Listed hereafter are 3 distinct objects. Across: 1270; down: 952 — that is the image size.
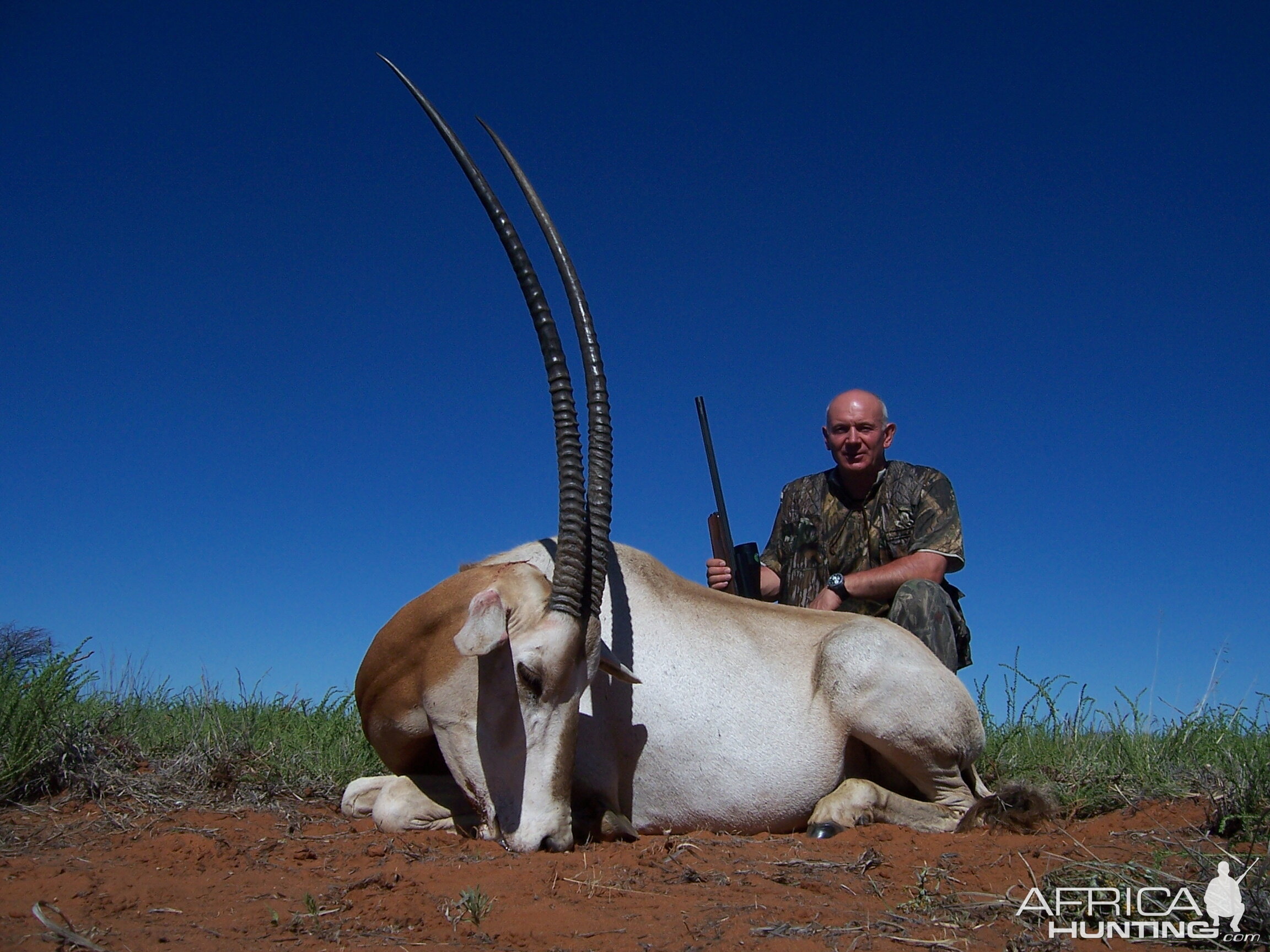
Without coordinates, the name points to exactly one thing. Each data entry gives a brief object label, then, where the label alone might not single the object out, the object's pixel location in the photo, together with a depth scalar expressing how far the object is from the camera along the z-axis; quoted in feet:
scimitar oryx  13.15
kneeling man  20.61
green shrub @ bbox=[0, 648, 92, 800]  14.58
